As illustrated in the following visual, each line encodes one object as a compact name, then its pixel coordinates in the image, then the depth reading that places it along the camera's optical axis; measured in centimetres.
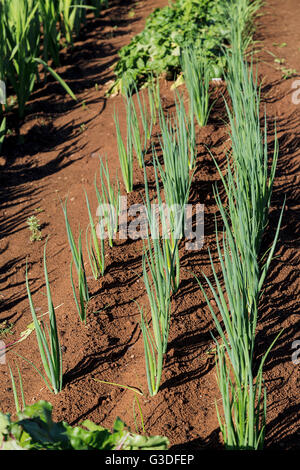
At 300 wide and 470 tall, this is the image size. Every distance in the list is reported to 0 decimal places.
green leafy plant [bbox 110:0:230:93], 395
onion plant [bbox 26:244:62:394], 188
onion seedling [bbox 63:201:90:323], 217
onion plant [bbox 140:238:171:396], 193
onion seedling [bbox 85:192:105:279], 246
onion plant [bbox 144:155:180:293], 220
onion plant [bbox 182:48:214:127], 315
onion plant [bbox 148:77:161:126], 340
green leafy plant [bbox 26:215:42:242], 302
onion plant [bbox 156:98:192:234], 241
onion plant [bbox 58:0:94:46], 463
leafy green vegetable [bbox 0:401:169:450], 146
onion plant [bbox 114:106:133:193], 279
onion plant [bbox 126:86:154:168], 295
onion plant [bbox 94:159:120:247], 260
